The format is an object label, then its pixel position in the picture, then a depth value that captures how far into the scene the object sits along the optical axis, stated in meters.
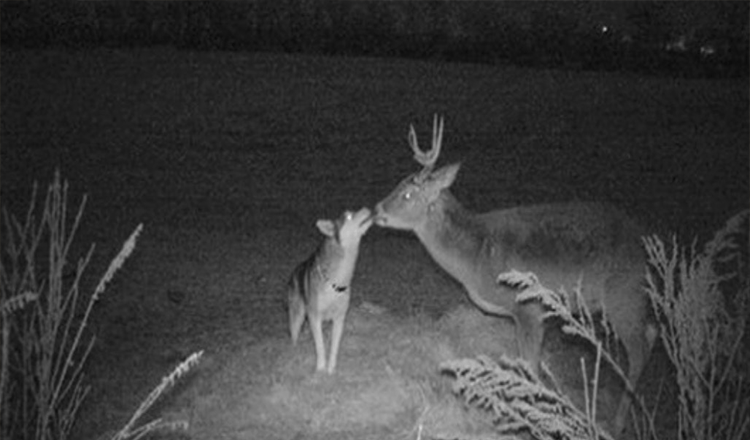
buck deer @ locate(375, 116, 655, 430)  8.41
